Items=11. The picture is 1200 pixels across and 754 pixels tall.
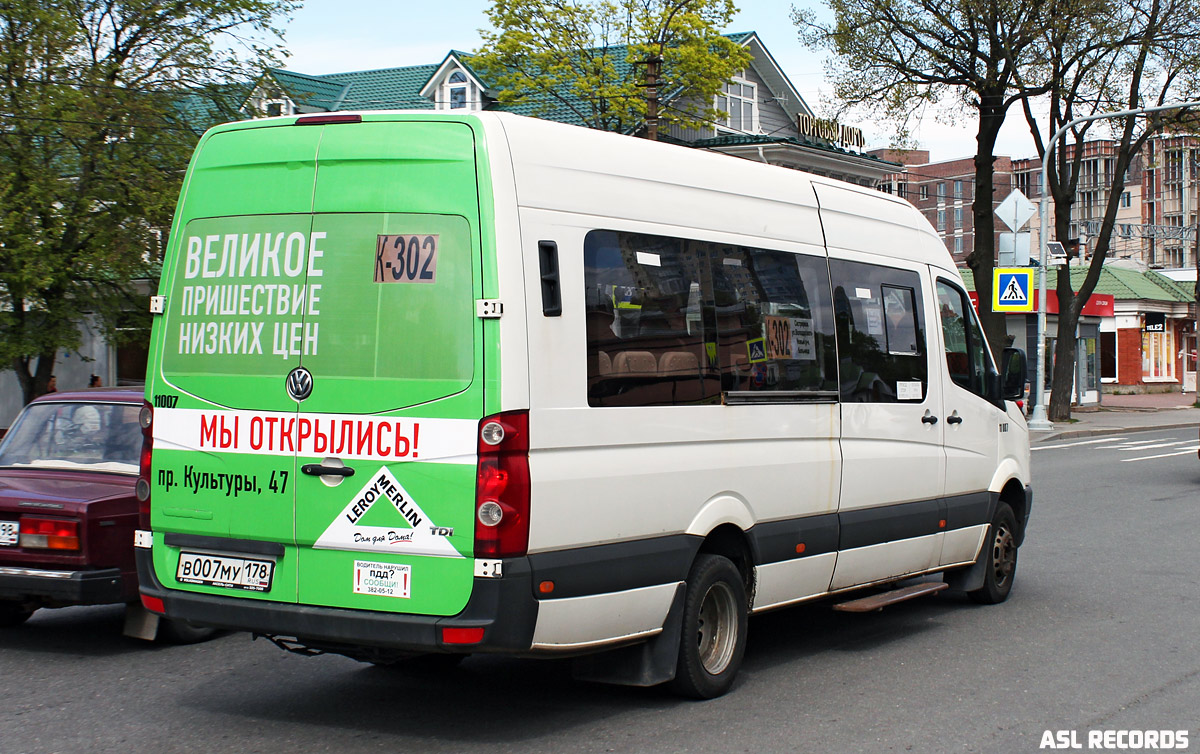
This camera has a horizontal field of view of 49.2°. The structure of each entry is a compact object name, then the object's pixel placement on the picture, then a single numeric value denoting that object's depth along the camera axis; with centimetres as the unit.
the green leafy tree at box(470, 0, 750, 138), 3319
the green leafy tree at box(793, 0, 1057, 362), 2967
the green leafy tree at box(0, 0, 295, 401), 2195
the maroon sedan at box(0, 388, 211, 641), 697
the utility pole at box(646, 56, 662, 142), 2297
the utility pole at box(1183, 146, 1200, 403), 6144
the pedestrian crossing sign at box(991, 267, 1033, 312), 2708
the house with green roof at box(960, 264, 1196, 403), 5266
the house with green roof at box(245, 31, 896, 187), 3844
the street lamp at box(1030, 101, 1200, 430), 2936
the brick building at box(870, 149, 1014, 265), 10475
